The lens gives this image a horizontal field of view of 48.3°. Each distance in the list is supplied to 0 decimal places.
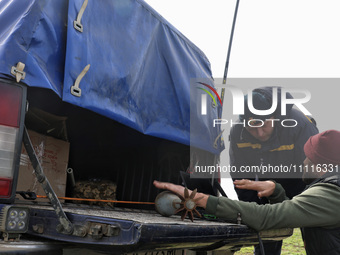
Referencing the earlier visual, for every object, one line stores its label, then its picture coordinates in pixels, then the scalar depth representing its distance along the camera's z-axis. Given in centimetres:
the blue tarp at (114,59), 186
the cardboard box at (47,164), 240
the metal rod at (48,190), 162
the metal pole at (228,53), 423
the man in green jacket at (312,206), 229
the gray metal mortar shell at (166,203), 240
